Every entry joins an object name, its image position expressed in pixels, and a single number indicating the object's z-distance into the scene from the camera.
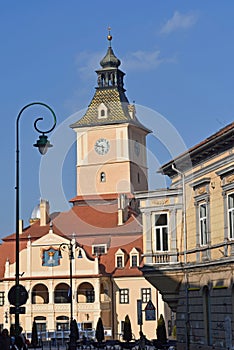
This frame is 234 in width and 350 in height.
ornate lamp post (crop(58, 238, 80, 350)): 44.05
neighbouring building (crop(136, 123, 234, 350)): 29.48
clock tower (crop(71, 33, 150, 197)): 96.06
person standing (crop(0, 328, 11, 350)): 20.36
